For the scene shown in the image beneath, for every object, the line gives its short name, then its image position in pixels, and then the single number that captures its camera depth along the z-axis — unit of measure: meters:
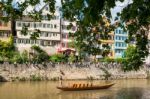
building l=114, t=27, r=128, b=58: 72.50
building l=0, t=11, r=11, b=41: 62.09
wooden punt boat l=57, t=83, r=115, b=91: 41.13
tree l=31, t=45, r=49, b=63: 59.08
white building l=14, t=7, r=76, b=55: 61.84
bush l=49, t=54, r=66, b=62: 59.66
